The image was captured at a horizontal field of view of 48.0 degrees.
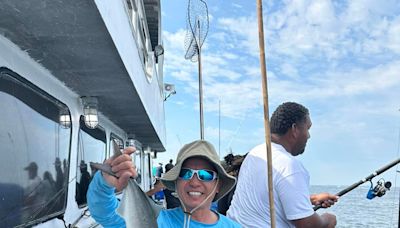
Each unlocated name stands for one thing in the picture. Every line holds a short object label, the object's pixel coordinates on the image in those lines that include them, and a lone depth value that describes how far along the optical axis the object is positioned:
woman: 2.21
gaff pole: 2.50
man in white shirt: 2.88
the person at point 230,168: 4.48
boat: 3.08
